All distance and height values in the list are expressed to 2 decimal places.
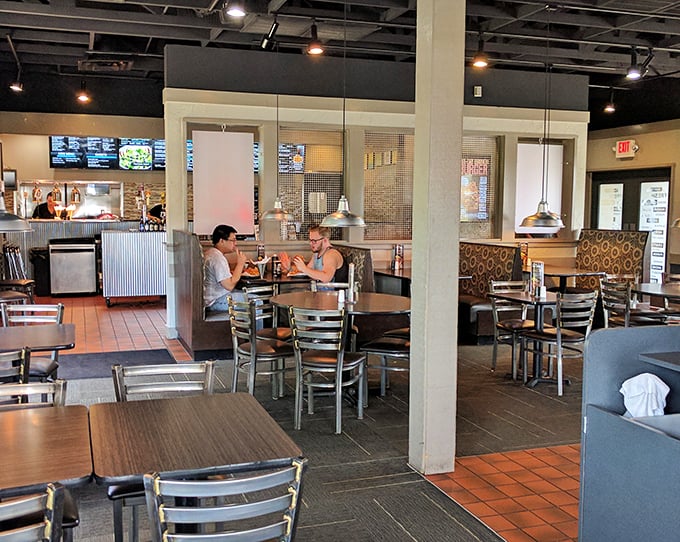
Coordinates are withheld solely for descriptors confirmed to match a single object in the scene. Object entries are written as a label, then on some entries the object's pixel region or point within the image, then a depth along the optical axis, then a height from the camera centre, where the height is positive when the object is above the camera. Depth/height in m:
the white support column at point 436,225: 3.99 -0.04
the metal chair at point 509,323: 6.50 -0.98
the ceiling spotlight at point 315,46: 7.39 +1.78
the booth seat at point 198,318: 7.01 -1.02
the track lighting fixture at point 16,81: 10.15 +2.23
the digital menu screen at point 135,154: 13.40 +1.18
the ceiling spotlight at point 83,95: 12.34 +2.11
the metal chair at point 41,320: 4.62 -0.77
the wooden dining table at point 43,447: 2.08 -0.76
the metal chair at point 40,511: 1.79 -0.75
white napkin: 2.66 -0.66
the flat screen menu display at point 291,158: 9.27 +0.77
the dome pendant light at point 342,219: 6.48 -0.01
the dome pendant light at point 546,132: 10.04 +1.21
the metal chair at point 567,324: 5.98 -0.88
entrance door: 12.69 +0.29
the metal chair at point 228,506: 1.95 -0.80
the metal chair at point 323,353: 4.88 -0.97
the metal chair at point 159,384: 3.21 -0.74
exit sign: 13.02 +1.30
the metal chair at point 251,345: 5.36 -1.00
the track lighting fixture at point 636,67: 8.59 +1.93
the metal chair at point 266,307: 5.95 -0.77
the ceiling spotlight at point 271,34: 7.43 +1.96
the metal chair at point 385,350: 5.42 -1.01
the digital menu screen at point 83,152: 13.12 +1.19
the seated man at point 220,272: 7.09 -0.54
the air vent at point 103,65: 10.55 +2.25
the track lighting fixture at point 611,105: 11.83 +1.88
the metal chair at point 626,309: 6.82 -0.88
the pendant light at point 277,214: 7.88 +0.03
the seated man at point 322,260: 7.05 -0.43
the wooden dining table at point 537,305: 6.21 -0.75
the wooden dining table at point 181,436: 2.21 -0.76
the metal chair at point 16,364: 3.53 -0.74
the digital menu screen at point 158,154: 13.57 +1.19
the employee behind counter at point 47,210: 12.90 +0.10
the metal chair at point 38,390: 2.92 -0.71
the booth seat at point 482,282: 8.06 -0.77
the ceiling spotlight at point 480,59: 7.88 +1.75
